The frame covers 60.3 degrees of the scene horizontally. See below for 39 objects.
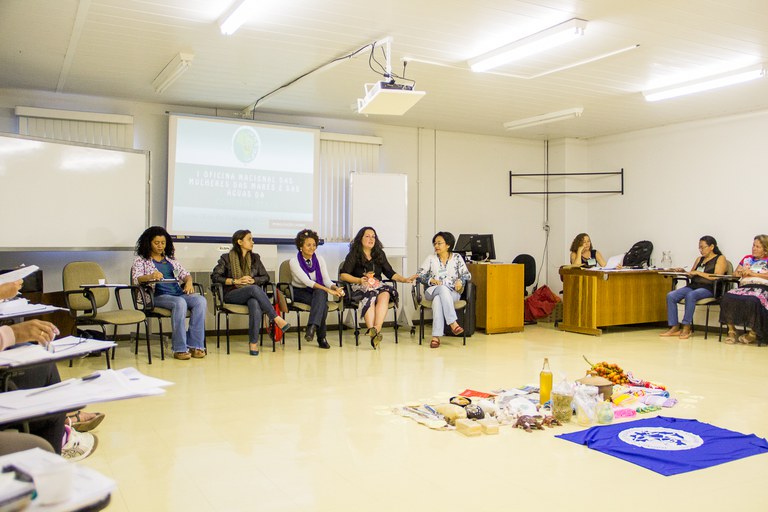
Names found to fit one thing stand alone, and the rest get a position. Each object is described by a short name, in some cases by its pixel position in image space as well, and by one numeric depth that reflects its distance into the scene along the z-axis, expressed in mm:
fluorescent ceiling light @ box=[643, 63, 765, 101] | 5730
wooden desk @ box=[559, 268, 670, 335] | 7688
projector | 4949
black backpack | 8520
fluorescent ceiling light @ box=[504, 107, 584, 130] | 7314
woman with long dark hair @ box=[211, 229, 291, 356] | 6289
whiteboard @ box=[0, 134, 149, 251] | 5691
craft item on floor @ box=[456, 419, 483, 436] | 3579
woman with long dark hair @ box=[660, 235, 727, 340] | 7457
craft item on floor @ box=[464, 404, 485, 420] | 3814
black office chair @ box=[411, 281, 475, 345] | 6977
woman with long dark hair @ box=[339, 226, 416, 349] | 6832
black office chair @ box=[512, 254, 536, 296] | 8867
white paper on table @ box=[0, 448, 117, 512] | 1098
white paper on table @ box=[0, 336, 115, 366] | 1912
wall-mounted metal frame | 9320
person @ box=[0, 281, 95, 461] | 1669
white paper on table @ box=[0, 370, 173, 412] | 1523
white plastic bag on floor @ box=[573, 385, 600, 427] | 3783
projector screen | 6992
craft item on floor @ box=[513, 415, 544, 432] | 3691
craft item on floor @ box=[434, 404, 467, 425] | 3789
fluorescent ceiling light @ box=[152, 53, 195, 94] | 5359
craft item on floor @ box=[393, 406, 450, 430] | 3734
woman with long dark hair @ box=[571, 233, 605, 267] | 8258
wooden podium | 7637
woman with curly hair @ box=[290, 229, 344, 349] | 6602
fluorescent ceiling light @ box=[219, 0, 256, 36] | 4141
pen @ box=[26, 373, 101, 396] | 1661
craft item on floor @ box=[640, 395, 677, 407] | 4207
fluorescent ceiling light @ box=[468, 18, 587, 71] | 4574
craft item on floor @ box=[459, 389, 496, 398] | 4402
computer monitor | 7949
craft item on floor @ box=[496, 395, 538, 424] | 3877
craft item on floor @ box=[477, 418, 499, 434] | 3613
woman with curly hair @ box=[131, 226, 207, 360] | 5859
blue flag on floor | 3111
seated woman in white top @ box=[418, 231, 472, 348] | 6840
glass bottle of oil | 4074
